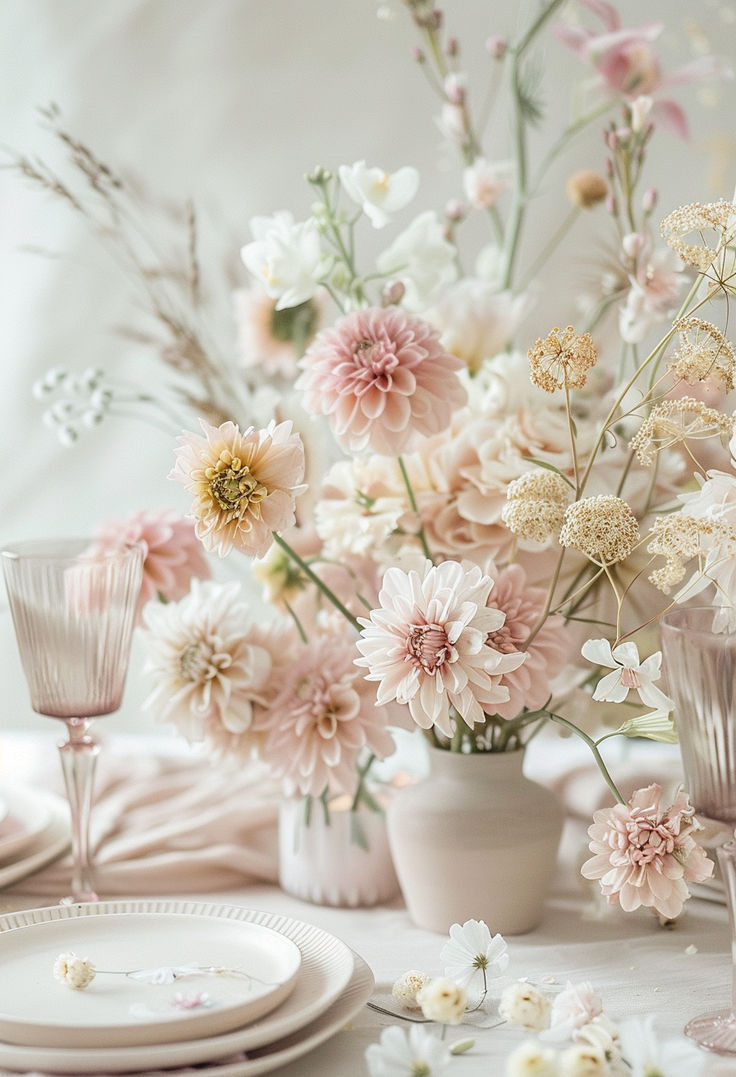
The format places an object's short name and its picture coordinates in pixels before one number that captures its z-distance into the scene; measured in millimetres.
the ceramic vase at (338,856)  897
